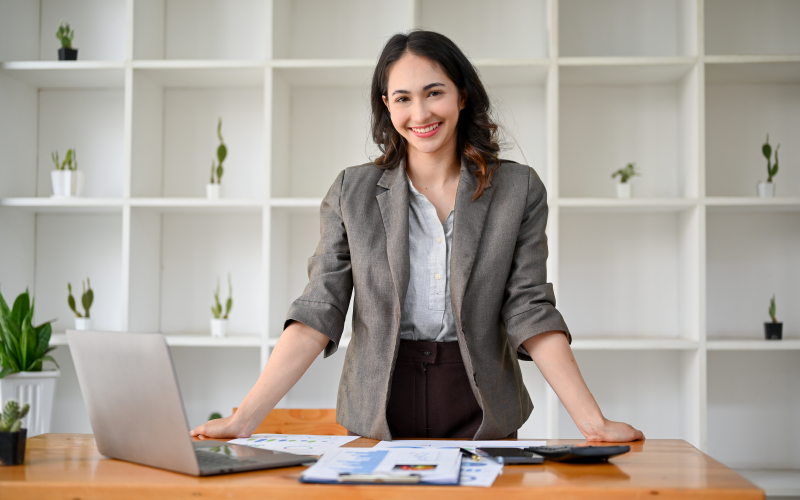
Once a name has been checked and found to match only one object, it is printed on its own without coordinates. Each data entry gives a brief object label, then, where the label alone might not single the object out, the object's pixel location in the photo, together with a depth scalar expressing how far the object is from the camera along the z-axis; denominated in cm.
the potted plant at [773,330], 258
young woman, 138
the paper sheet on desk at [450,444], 113
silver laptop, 90
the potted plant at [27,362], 249
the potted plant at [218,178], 273
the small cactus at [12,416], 100
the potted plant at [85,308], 276
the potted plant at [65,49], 276
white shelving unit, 268
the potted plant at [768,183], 261
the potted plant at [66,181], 271
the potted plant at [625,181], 268
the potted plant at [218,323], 270
